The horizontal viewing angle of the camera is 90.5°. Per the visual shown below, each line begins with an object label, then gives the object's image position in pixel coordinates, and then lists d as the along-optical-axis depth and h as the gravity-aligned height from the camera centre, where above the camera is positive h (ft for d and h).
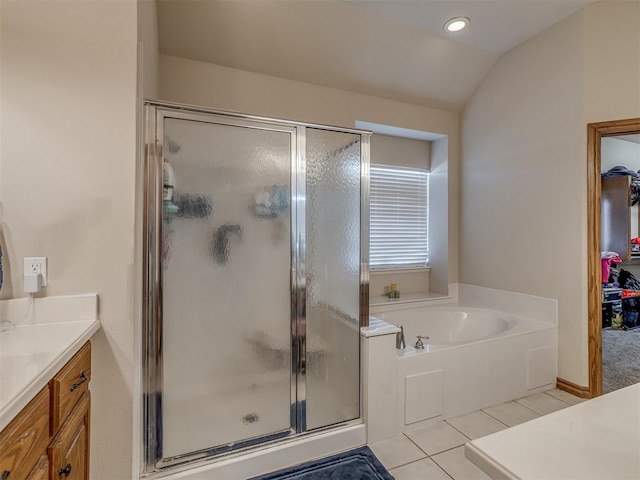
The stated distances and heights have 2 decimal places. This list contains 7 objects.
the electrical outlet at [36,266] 4.11 -0.32
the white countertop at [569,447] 1.67 -1.21
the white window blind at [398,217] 11.65 +0.94
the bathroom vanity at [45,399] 2.45 -1.47
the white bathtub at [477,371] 6.80 -3.08
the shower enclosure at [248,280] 5.07 -0.69
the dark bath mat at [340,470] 5.47 -4.06
